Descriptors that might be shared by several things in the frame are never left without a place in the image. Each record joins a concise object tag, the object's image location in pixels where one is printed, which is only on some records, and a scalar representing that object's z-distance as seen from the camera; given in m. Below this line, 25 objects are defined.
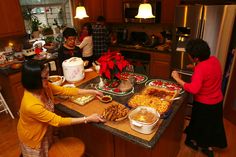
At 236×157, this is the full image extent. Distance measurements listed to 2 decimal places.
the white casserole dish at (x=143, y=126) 1.29
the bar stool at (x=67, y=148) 1.58
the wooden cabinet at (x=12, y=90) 3.02
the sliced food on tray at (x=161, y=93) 1.74
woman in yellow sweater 1.40
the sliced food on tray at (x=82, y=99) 1.75
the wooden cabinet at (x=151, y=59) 3.72
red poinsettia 1.84
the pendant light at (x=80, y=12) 2.93
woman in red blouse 1.79
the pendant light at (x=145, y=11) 1.95
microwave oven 3.59
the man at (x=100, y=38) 3.83
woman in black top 2.54
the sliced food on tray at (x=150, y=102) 1.57
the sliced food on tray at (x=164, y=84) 1.93
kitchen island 1.33
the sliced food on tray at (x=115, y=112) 1.47
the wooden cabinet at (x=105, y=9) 4.22
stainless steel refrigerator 2.60
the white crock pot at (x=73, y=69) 2.09
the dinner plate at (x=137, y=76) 2.13
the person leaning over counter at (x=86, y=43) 3.69
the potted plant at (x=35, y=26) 3.93
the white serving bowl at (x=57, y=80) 2.09
